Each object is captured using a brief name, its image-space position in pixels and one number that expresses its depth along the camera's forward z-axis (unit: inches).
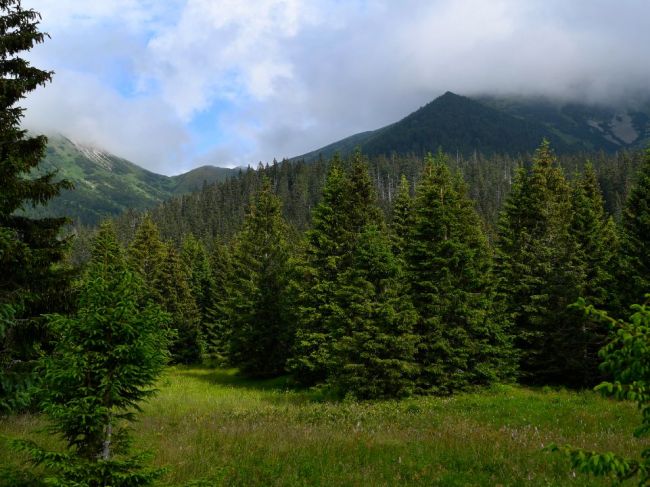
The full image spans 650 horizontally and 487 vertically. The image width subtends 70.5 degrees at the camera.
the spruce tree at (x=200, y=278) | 2333.3
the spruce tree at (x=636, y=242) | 1027.9
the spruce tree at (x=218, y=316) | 1756.9
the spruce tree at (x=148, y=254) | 1883.6
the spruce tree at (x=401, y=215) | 1285.7
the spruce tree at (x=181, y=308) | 1878.7
